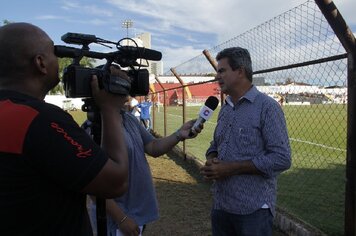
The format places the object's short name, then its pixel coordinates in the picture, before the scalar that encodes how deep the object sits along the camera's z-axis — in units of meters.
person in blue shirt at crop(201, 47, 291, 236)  2.88
